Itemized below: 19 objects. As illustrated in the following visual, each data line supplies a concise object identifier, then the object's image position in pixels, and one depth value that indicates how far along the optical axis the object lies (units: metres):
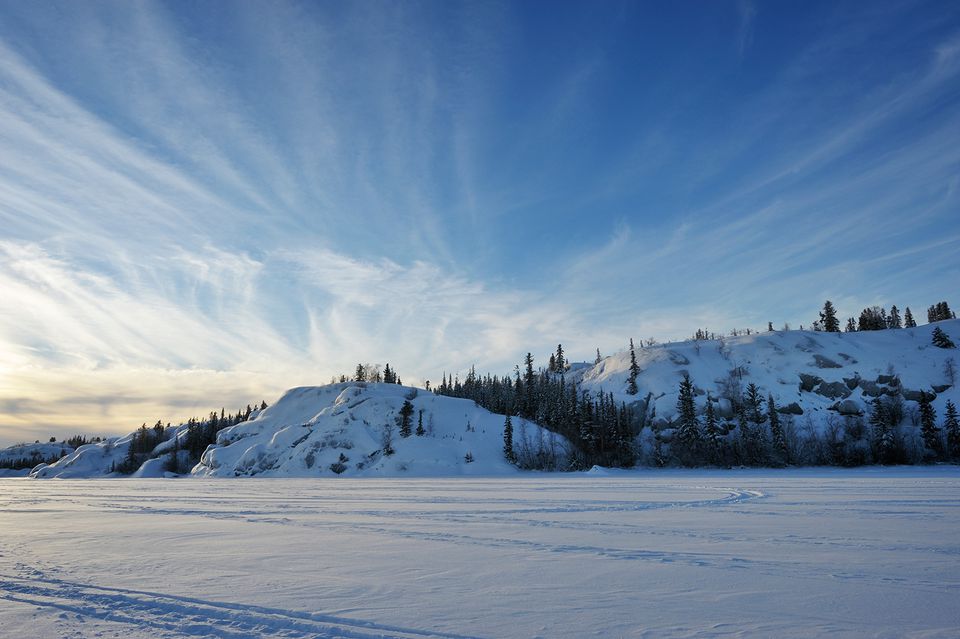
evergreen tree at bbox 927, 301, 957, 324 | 175.88
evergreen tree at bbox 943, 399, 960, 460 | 92.06
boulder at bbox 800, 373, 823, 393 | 127.50
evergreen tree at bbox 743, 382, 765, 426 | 111.64
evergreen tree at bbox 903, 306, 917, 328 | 180.49
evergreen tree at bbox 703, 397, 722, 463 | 102.00
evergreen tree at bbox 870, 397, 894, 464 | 93.12
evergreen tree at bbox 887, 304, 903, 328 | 186.50
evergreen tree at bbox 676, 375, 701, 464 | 104.00
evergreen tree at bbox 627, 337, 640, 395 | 138.88
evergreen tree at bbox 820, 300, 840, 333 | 169.50
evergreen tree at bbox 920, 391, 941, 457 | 94.19
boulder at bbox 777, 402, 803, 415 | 116.69
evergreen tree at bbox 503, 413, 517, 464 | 103.56
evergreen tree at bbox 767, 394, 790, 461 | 100.38
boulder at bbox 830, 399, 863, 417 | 113.38
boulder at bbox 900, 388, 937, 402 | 112.50
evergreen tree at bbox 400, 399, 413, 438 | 110.94
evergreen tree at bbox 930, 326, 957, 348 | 135.62
